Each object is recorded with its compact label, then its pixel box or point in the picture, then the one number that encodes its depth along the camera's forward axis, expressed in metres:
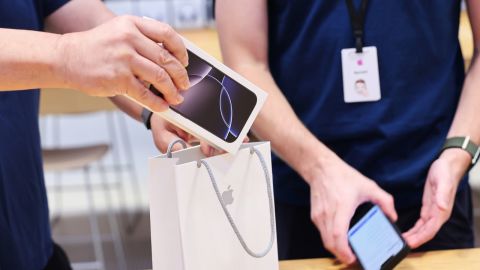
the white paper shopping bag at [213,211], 0.92
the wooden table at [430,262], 1.12
